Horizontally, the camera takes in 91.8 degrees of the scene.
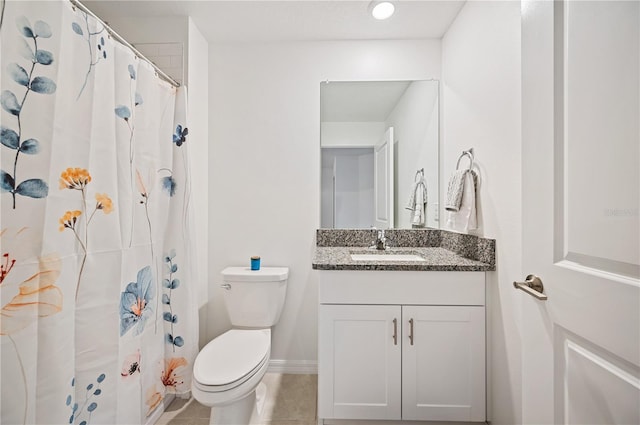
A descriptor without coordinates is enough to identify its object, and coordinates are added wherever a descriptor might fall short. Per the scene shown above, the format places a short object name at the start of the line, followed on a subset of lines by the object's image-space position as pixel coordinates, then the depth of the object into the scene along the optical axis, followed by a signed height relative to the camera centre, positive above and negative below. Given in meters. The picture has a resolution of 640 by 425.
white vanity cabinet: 1.50 -0.65
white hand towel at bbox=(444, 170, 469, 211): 1.64 +0.12
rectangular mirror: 2.14 +0.42
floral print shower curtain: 0.92 -0.05
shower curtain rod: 1.11 +0.74
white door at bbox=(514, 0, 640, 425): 0.61 +0.01
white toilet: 1.34 -0.71
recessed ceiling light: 1.73 +1.16
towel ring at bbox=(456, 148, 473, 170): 1.67 +0.33
